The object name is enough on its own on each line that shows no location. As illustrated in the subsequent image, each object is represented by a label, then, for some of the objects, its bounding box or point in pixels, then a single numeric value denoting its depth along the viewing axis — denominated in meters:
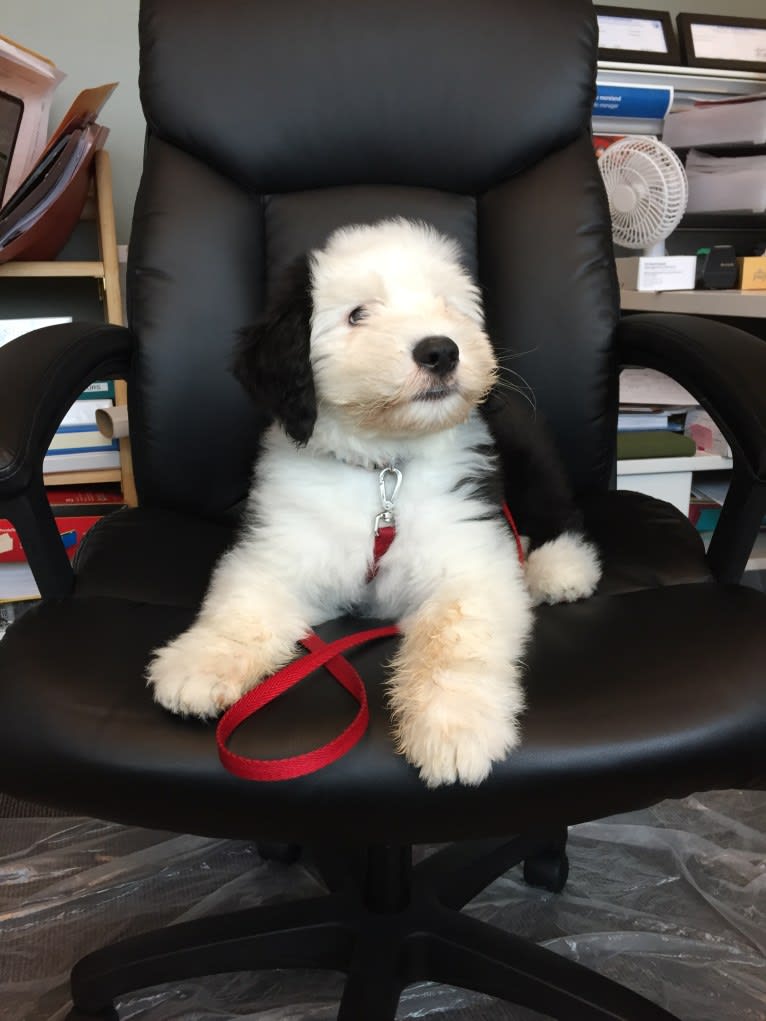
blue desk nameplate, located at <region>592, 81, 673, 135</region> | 2.28
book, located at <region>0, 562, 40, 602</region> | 2.20
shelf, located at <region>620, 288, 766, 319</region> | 1.68
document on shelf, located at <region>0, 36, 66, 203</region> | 1.96
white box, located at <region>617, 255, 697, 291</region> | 2.09
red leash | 0.75
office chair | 0.79
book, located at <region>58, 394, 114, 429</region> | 2.26
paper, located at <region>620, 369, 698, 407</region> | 2.32
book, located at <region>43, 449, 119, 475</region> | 2.20
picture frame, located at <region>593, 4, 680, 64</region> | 2.38
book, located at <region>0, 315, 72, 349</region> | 2.16
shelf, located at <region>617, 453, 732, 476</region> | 2.27
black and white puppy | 0.95
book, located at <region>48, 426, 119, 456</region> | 2.21
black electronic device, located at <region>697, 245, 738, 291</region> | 2.05
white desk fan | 2.09
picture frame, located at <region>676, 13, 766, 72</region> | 2.47
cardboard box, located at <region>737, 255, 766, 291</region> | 2.05
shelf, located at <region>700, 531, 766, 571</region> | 2.50
